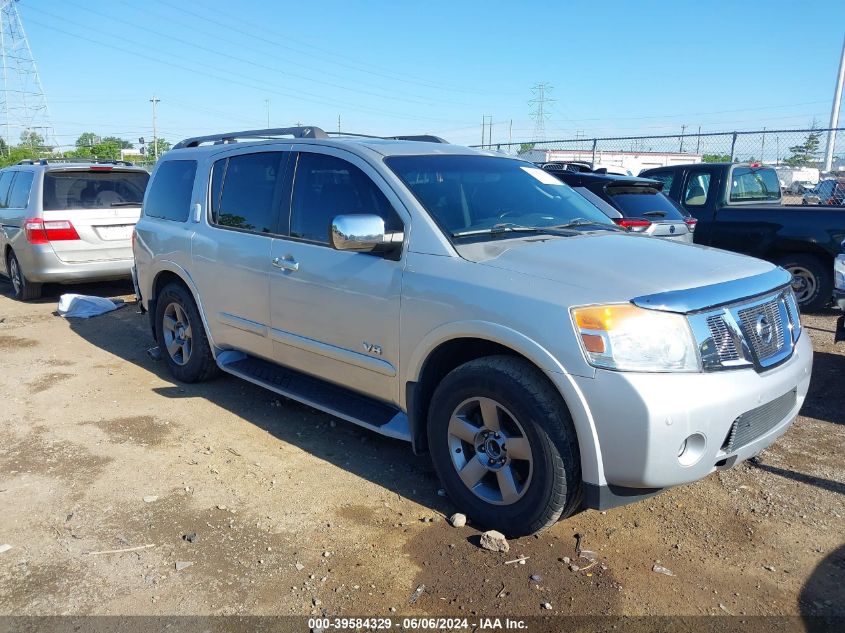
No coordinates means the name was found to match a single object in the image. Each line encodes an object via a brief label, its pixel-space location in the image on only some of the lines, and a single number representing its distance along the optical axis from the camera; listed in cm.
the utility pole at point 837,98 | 2787
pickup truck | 802
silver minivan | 851
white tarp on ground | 838
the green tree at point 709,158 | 2966
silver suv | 287
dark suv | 767
